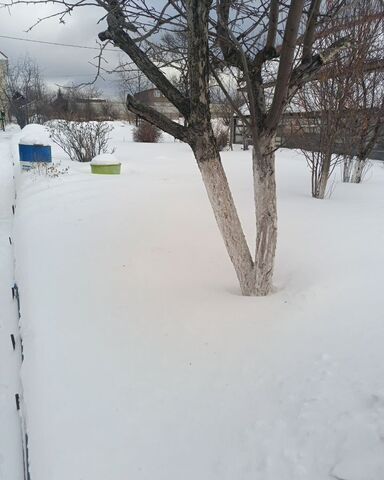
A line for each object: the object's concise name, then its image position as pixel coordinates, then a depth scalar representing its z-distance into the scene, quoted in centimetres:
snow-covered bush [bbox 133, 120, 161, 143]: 2225
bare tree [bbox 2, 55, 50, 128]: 3161
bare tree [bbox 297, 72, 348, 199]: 648
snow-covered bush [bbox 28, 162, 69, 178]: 885
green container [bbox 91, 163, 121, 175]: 931
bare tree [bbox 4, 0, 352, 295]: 251
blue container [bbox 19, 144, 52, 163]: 994
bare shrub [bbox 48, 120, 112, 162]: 1226
